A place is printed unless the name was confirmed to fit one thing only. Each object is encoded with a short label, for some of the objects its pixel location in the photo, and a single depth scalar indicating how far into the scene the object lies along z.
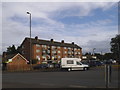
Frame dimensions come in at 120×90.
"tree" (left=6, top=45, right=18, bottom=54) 52.96
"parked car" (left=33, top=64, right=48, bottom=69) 22.34
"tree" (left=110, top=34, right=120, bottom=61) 38.02
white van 15.82
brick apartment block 44.42
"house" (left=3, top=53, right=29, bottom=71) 30.28
